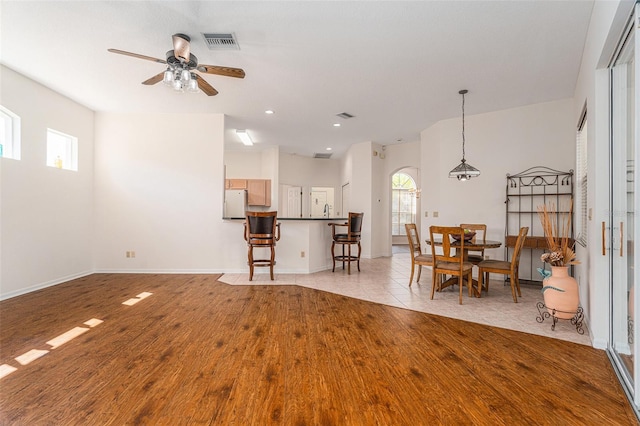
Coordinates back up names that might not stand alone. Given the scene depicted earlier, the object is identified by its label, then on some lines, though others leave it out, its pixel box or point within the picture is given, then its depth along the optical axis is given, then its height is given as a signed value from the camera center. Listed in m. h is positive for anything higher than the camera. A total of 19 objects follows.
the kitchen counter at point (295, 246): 5.41 -0.61
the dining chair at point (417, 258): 4.02 -0.64
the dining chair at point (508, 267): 3.68 -0.67
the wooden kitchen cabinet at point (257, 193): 7.92 +0.53
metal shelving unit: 4.59 +0.18
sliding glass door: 1.95 +0.02
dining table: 3.74 -0.41
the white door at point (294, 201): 8.63 +0.35
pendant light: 4.10 +0.59
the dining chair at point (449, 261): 3.58 -0.61
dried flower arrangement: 2.82 -0.39
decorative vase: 2.73 -0.75
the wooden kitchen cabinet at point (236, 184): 7.88 +0.77
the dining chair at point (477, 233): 4.25 -0.34
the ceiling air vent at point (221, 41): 2.92 +1.76
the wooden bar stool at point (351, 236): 5.44 -0.43
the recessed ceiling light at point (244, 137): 6.47 +1.77
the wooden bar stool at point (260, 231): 4.69 -0.30
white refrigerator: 6.92 +0.25
